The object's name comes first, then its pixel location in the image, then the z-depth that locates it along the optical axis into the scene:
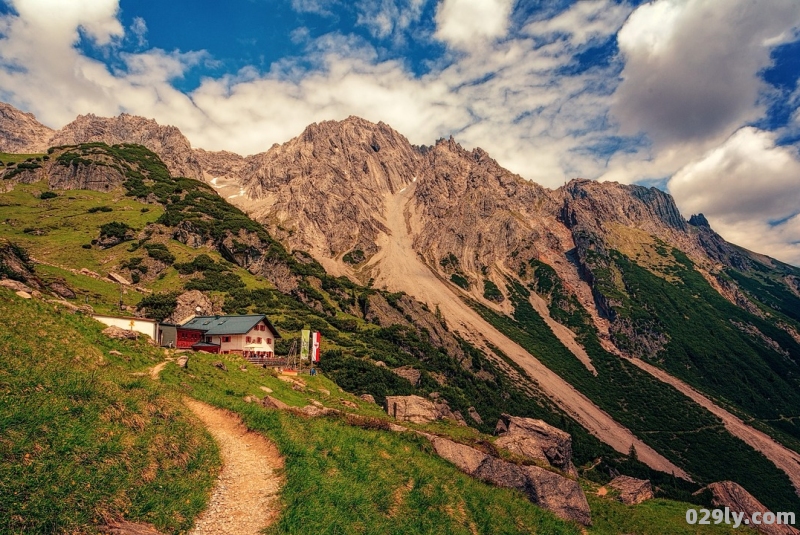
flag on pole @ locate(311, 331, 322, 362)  55.04
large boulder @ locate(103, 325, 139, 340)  31.70
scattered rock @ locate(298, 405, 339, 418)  26.39
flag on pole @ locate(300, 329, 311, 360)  52.16
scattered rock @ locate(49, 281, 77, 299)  61.22
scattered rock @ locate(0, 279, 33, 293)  34.81
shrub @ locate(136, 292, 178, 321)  79.71
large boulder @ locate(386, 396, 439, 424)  39.59
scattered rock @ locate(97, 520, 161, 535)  10.10
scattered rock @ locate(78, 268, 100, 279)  87.00
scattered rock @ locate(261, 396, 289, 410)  28.53
